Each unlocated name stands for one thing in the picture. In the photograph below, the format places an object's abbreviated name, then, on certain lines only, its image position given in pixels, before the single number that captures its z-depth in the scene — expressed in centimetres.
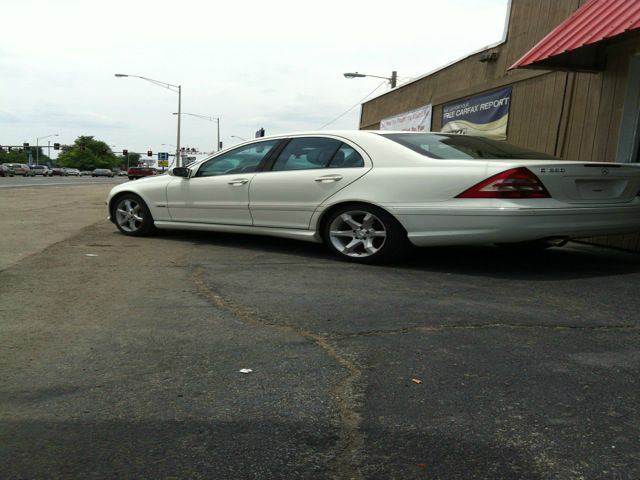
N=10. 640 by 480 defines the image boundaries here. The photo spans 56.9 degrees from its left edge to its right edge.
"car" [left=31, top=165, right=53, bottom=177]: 7114
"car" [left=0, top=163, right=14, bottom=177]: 5430
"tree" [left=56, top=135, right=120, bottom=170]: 13038
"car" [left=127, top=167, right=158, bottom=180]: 5144
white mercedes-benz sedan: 491
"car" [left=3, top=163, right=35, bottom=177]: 6344
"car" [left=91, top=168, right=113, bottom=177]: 7866
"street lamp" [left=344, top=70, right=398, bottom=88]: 2830
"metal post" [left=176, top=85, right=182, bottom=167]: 5099
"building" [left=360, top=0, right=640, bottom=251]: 674
